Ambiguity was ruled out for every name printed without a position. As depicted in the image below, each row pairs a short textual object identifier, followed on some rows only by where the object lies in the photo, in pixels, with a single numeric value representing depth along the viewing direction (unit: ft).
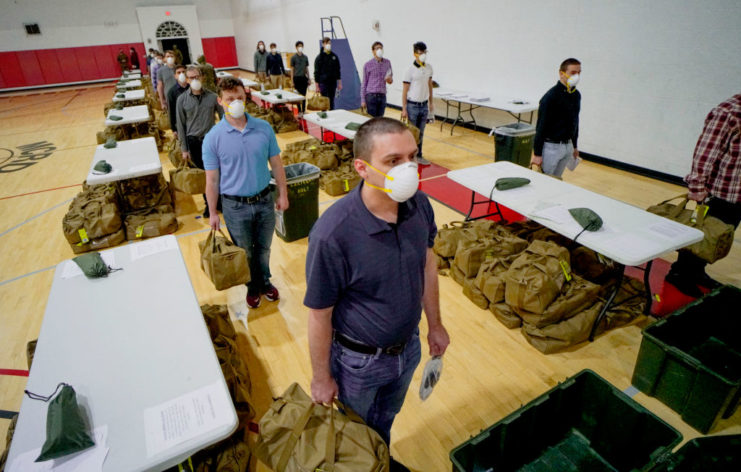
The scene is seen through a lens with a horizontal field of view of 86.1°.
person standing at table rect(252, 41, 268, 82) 42.93
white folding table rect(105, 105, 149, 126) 22.38
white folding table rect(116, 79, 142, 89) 40.40
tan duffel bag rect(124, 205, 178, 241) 16.48
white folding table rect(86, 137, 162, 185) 14.21
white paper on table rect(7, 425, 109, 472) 4.29
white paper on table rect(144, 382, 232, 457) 4.57
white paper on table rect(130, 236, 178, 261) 8.36
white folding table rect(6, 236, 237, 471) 4.60
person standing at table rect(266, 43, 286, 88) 40.70
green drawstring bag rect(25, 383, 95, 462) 4.31
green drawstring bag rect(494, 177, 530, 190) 11.87
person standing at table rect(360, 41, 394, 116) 24.88
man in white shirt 21.70
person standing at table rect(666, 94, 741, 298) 10.11
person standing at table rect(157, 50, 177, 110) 26.73
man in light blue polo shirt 9.80
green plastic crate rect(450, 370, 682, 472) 6.77
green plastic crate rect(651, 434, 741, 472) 5.82
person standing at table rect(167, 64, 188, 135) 18.61
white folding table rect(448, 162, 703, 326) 8.85
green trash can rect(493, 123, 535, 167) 19.99
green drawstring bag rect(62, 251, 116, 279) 7.73
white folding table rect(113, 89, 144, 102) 30.89
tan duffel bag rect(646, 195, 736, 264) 10.02
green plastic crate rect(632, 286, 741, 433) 7.84
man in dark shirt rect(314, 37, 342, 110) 30.81
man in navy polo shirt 4.81
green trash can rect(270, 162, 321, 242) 14.87
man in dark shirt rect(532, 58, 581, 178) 13.70
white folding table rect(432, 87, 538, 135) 24.99
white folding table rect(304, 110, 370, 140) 19.98
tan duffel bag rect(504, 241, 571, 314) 10.27
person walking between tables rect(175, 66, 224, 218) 14.94
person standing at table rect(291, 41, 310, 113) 35.06
